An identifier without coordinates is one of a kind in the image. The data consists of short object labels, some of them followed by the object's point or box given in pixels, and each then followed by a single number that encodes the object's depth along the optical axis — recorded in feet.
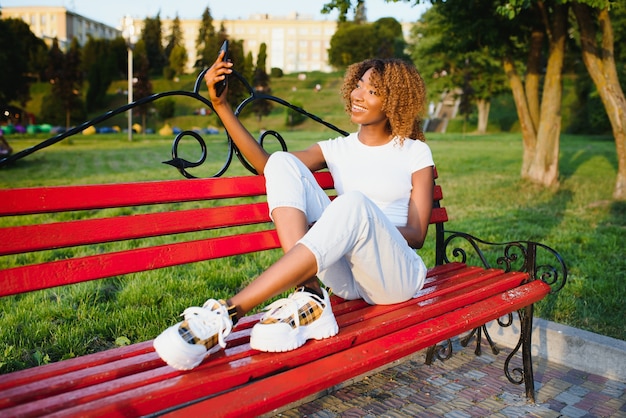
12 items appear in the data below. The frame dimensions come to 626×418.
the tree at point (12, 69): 88.94
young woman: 6.31
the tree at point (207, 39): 186.16
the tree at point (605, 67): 26.91
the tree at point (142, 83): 97.86
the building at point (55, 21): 265.54
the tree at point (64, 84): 97.30
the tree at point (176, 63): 190.49
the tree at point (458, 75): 104.12
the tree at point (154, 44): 213.46
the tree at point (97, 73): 131.85
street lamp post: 76.38
